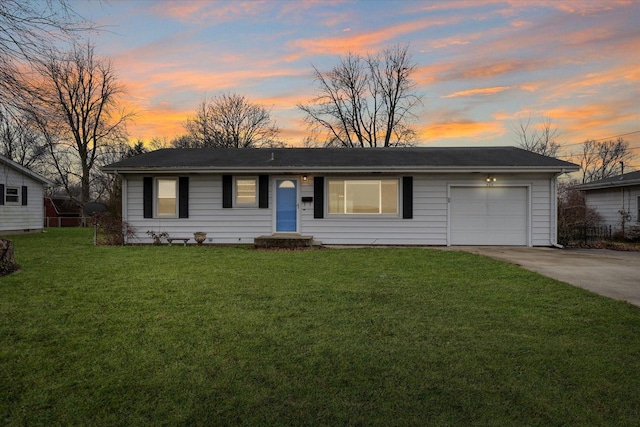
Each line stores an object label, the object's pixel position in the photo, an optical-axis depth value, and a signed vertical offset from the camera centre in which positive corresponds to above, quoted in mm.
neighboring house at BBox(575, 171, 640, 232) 15680 +760
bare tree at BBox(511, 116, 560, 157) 29734 +6508
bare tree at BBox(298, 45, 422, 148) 28203 +8840
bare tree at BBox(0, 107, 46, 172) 5191 +1267
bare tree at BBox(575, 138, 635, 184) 36062 +5749
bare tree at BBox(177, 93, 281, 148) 30922 +7602
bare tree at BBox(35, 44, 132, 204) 26484 +6849
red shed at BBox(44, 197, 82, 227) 30562 +86
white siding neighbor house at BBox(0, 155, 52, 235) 16641 +597
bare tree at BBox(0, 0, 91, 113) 4770 +2370
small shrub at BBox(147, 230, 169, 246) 11406 -705
